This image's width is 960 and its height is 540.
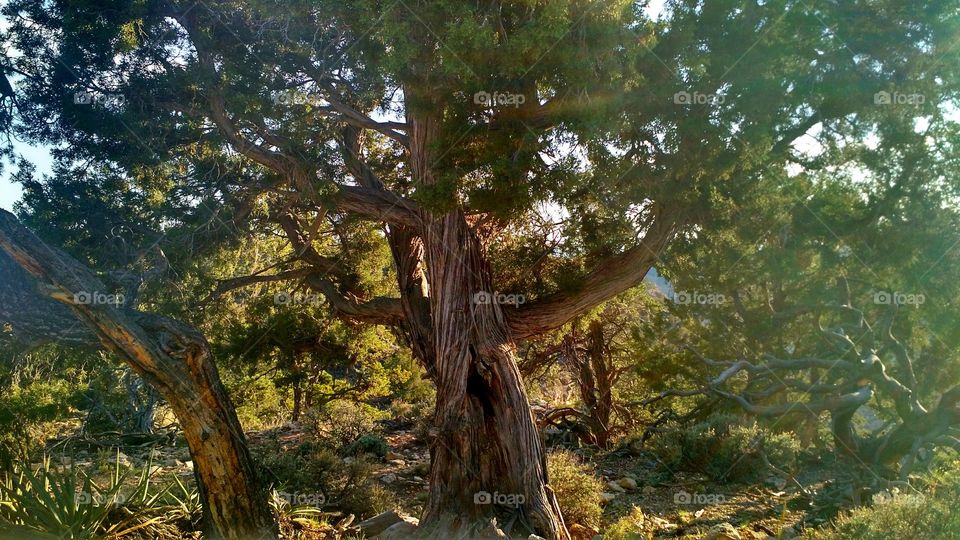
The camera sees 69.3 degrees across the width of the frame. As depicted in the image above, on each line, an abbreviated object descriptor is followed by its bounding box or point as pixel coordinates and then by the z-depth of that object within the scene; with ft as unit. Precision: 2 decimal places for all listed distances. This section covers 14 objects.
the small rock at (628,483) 34.47
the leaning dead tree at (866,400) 27.50
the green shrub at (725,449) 32.32
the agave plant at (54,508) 20.30
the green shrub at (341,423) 42.04
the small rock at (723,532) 22.48
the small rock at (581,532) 26.43
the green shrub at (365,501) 29.91
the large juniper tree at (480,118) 23.57
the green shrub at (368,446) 41.09
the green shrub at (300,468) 31.45
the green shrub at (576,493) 27.66
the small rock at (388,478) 36.56
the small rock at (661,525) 26.30
